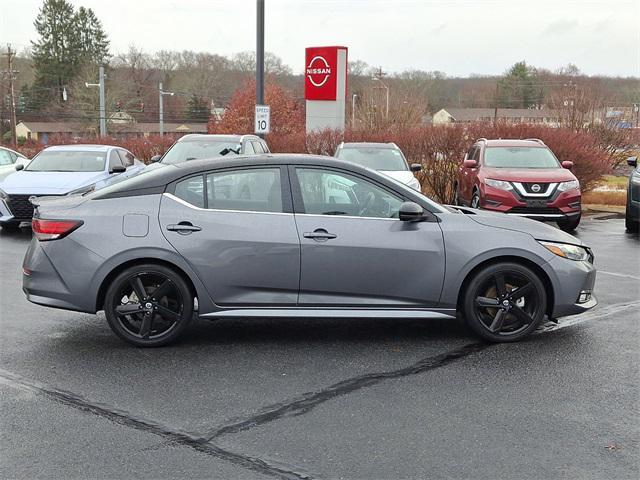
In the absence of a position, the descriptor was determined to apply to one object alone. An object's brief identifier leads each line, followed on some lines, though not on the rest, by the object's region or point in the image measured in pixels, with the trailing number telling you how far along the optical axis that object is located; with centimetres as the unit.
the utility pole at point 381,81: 4728
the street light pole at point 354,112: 4773
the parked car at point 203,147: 1464
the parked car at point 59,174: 1225
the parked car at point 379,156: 1445
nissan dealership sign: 2405
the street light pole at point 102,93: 4491
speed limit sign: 1767
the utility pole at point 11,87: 6003
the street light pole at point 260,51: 1749
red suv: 1282
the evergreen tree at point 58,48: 8244
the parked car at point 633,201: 1282
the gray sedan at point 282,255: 557
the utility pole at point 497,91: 7381
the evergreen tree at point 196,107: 8556
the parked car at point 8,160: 1623
